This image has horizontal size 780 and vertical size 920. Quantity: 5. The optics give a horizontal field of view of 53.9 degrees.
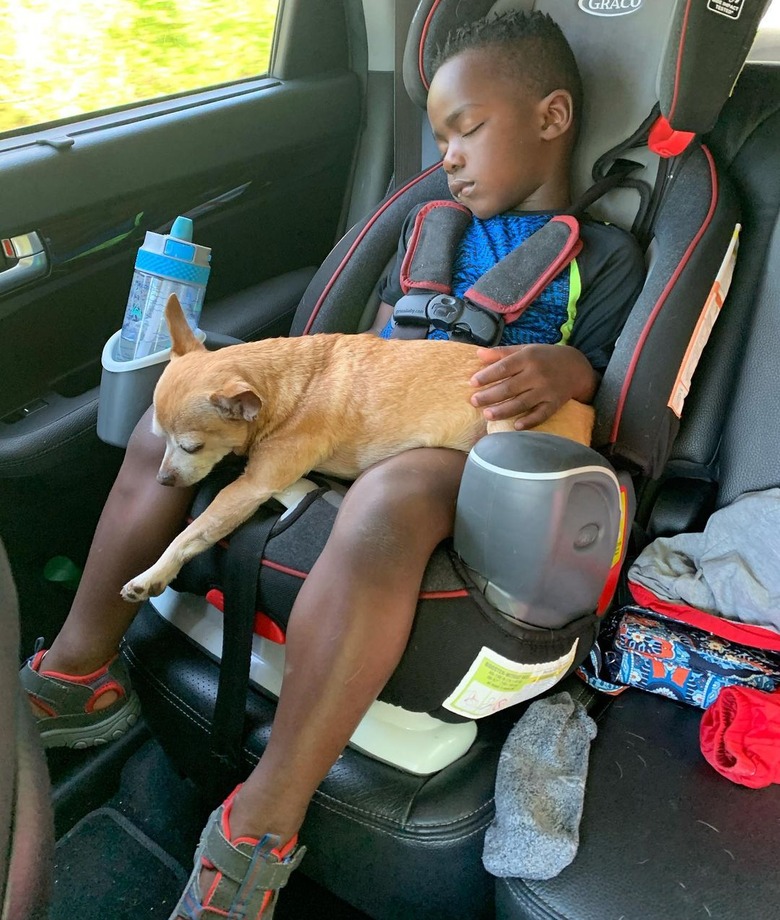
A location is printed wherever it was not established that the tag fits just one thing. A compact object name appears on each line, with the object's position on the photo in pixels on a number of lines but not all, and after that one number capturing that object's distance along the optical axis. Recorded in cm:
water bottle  161
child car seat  117
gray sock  107
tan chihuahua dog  129
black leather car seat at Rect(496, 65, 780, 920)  105
